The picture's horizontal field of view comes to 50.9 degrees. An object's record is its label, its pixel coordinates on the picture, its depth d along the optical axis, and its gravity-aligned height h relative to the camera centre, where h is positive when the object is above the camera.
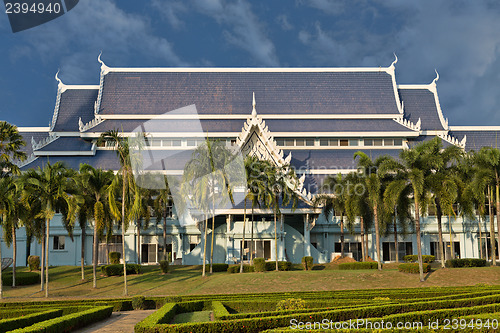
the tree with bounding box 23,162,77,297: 35.50 +2.59
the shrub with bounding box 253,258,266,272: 41.42 -3.27
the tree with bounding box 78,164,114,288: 37.75 +2.17
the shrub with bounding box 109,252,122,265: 46.38 -2.75
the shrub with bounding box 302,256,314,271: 43.48 -3.44
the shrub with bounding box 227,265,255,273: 42.72 -3.72
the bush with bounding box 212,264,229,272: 44.25 -3.69
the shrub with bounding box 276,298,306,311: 23.55 -3.72
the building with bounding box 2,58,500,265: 50.84 +10.82
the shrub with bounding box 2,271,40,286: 39.91 -3.82
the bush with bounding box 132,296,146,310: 29.95 -4.36
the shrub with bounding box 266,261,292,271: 42.94 -3.55
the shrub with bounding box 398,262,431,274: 37.66 -3.53
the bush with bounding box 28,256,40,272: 45.06 -2.91
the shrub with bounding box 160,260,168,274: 42.06 -3.26
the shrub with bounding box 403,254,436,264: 42.59 -3.26
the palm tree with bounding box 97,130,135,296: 34.34 +2.93
